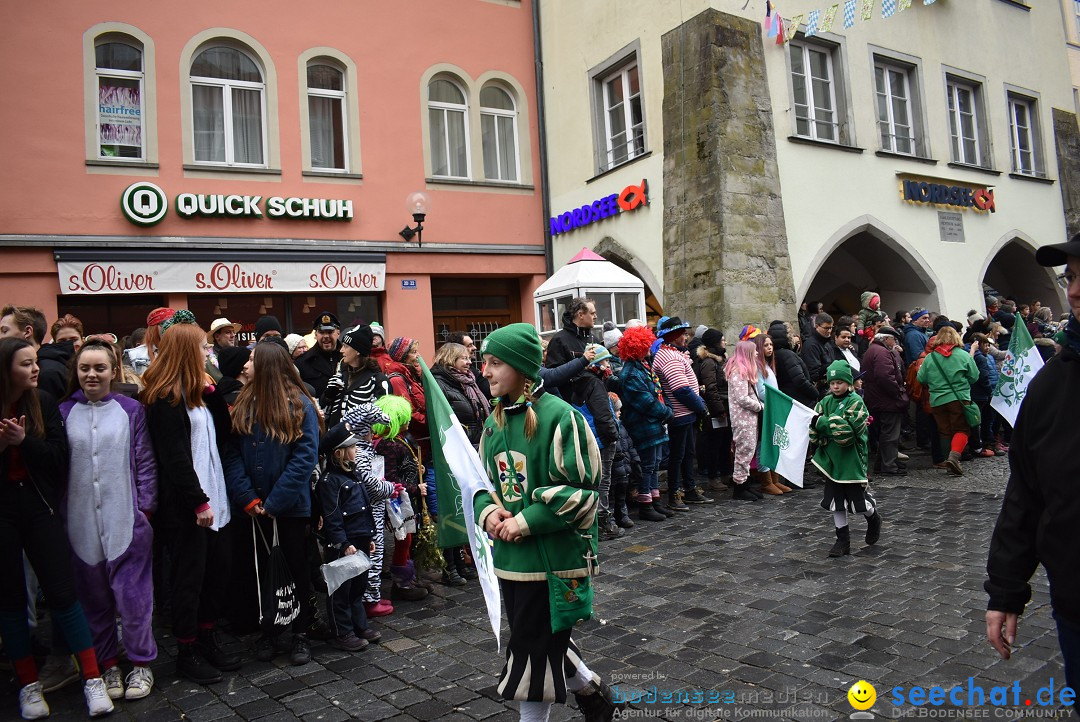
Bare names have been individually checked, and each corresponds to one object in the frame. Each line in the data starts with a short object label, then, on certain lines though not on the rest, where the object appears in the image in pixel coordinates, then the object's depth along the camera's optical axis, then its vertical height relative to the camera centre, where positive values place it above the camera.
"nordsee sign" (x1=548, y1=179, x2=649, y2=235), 13.37 +3.74
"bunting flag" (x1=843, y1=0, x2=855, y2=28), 12.43 +6.21
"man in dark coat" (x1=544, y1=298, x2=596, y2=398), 7.04 +0.73
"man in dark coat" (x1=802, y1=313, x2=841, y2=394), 9.83 +0.59
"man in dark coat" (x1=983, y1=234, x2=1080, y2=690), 2.20 -0.36
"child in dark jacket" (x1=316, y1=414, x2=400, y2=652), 4.62 -0.52
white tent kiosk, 11.06 +1.81
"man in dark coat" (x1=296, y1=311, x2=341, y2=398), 7.13 +0.71
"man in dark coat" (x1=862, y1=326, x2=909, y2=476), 9.84 +0.00
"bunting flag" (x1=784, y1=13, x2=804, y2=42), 12.15 +5.90
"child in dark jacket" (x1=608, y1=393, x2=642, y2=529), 7.48 -0.56
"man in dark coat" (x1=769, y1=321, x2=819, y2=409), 8.71 +0.33
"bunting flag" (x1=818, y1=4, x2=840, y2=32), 12.21 +6.07
